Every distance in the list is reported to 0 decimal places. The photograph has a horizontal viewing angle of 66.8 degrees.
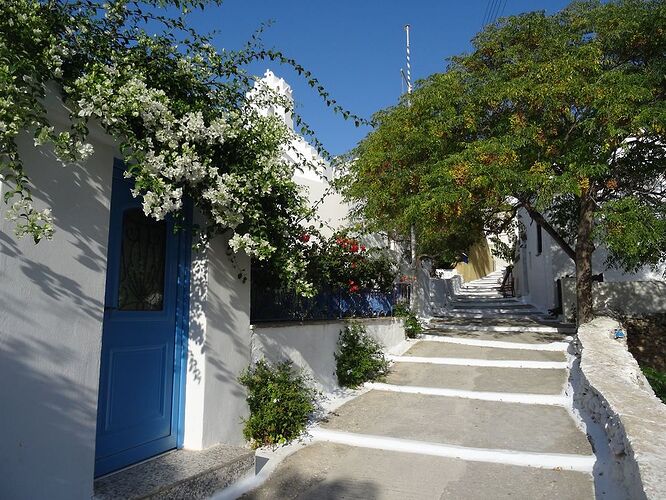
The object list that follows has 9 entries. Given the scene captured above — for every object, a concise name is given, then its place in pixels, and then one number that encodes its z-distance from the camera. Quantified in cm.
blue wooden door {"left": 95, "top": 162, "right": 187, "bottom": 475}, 376
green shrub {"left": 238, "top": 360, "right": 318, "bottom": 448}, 494
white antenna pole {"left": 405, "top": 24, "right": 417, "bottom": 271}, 1382
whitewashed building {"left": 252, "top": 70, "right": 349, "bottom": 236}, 1362
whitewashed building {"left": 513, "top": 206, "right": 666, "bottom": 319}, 1379
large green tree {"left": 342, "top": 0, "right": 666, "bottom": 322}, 849
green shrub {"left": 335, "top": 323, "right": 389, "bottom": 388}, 737
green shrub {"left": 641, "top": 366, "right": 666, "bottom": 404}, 744
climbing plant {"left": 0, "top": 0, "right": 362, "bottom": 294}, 294
